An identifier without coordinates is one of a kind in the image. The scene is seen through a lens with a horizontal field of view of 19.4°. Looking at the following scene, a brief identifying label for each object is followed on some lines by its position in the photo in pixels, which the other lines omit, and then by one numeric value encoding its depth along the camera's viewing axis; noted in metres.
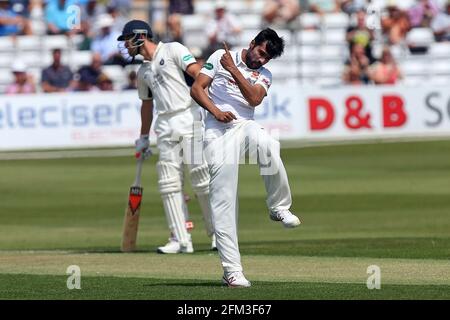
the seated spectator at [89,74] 28.31
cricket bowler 9.99
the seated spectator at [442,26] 31.27
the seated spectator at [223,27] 29.72
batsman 13.49
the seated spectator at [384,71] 28.78
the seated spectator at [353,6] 31.39
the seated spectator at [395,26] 30.83
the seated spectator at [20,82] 27.28
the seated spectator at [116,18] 30.12
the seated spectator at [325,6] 32.38
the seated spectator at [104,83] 28.16
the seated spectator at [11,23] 30.33
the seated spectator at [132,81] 28.10
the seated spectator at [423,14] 31.78
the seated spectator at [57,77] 28.06
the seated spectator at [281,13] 30.87
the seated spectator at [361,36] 29.75
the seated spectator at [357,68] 29.02
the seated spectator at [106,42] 29.61
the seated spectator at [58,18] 30.36
